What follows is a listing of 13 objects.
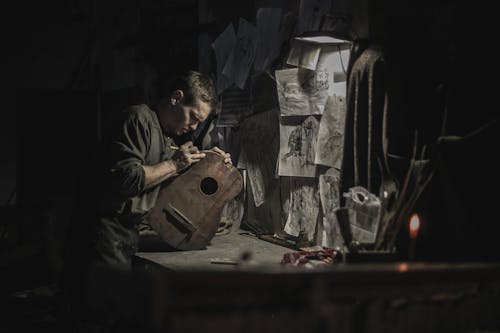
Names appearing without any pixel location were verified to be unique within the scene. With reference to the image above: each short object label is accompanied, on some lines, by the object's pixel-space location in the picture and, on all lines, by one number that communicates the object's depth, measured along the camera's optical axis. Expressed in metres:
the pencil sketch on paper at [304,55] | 4.07
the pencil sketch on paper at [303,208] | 4.25
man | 3.68
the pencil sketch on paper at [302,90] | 4.05
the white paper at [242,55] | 4.88
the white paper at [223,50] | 5.21
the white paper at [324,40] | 3.69
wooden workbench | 1.85
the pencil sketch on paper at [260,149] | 4.73
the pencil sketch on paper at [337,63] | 3.90
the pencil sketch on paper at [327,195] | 3.99
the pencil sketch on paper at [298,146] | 4.20
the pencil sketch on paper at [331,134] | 3.91
